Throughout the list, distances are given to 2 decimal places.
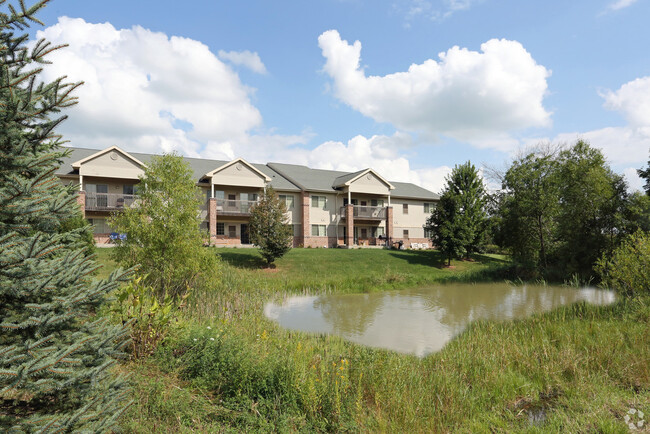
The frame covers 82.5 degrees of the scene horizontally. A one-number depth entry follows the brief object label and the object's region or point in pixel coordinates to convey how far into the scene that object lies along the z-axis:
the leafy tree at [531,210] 28.44
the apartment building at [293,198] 30.64
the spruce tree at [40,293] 2.98
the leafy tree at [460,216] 31.64
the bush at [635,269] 10.95
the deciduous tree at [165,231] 13.32
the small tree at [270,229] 25.16
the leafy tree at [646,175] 27.47
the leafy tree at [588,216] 22.12
